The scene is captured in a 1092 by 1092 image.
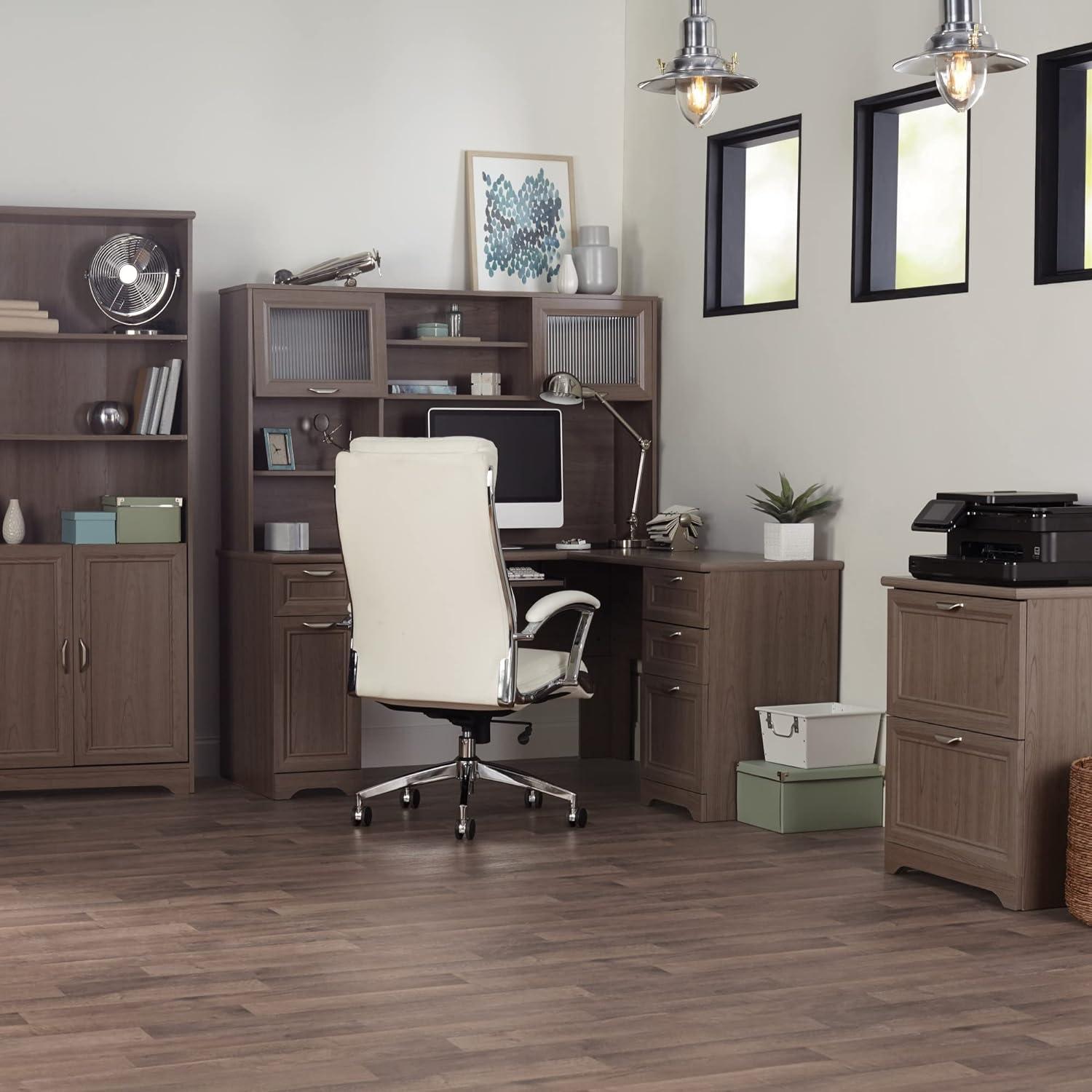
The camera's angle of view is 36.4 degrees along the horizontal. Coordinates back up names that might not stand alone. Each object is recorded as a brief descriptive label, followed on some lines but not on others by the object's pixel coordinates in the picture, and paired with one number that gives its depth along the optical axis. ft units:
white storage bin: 17.58
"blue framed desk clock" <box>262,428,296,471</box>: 20.53
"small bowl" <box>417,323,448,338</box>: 21.24
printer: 14.28
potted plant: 18.51
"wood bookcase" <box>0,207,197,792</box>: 19.48
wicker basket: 13.67
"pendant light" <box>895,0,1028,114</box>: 14.23
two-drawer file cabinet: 14.15
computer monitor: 21.11
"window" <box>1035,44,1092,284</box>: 15.93
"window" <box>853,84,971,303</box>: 17.85
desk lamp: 21.26
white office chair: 16.26
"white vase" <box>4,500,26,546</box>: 19.62
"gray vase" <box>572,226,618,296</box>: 22.09
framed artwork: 22.30
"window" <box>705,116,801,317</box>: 20.72
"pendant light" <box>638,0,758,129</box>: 15.62
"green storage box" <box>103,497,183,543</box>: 19.76
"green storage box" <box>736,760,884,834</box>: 17.48
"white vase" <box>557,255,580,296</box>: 21.88
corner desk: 18.08
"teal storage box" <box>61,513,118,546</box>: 19.56
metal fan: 20.02
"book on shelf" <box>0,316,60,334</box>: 19.39
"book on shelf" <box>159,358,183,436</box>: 20.03
